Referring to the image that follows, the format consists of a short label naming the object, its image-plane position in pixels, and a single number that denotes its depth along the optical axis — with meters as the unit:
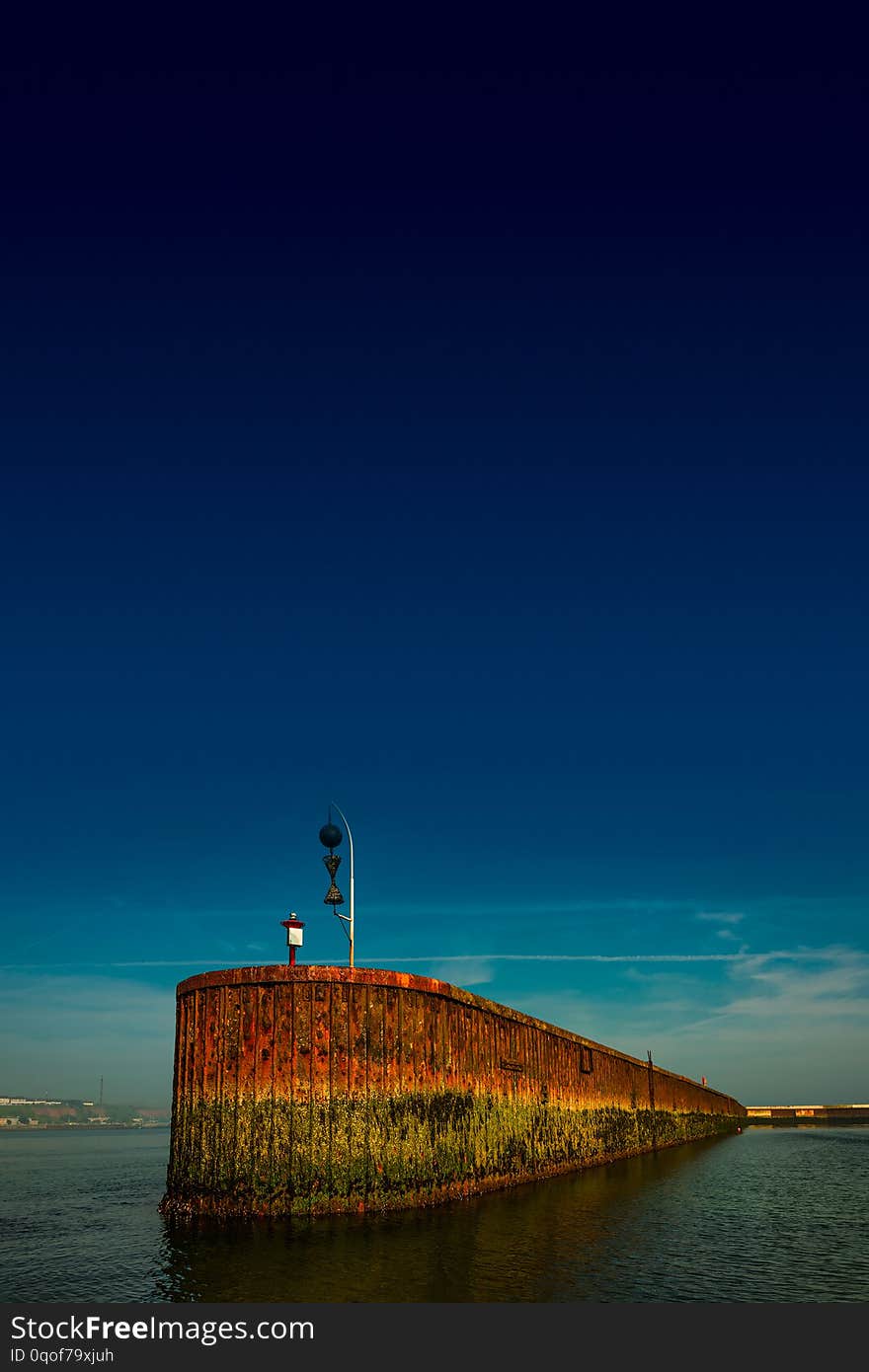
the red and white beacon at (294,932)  19.21
